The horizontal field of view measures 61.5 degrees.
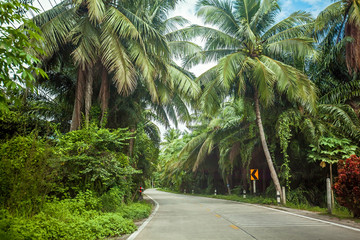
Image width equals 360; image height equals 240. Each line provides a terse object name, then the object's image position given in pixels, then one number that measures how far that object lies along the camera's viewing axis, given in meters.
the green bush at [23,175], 7.07
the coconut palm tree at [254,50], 15.97
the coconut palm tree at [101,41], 11.57
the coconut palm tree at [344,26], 14.29
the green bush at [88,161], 9.58
